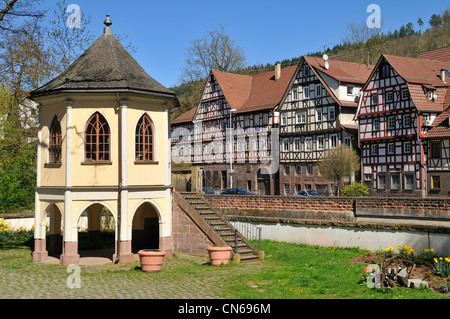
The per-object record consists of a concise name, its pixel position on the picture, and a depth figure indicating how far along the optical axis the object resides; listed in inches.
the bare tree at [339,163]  1753.2
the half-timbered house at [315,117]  1967.3
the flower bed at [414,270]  583.5
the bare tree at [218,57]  2787.9
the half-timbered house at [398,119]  1681.8
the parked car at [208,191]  1854.8
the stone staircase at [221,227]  837.8
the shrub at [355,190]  1573.6
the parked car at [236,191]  1871.1
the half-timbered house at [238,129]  2246.6
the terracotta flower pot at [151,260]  729.0
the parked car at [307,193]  1740.2
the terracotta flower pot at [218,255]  781.9
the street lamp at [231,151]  2284.4
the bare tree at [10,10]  689.3
